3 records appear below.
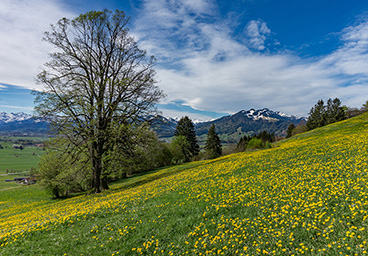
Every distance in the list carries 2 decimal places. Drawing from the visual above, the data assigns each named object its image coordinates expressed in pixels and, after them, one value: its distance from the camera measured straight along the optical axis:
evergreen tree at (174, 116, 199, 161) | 64.92
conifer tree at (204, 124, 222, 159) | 66.38
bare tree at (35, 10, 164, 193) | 17.50
